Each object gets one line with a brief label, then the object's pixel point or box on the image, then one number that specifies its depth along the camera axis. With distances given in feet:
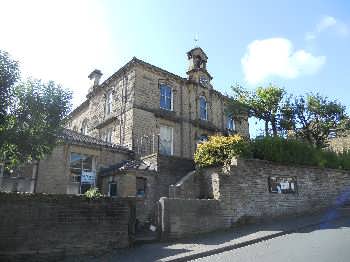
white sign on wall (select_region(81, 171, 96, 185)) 60.70
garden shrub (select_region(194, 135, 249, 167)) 49.49
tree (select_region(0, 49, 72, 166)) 31.53
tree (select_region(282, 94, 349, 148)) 69.72
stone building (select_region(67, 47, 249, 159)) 70.95
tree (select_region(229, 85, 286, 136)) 69.26
